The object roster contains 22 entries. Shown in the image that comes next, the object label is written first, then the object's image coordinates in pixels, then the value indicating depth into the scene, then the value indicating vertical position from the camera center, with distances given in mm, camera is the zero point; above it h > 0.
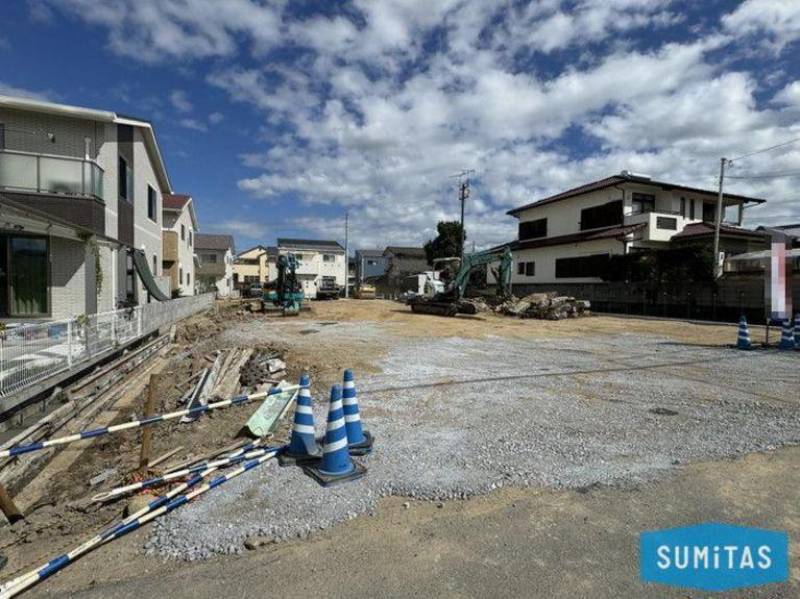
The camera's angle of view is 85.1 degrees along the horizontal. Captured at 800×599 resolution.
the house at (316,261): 55156 +4363
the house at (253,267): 60219 +3752
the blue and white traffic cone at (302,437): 4367 -1443
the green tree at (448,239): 50375 +6593
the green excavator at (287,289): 23125 +285
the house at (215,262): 47438 +3545
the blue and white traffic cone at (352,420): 4590 -1346
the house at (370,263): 64688 +4725
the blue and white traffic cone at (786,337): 11922 -1060
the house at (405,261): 59538 +4822
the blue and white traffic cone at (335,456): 3979 -1494
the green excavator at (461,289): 20844 +353
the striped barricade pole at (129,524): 2600 -1692
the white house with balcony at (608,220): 25156 +4837
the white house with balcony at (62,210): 10359 +2150
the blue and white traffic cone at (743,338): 12031 -1107
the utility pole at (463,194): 34500 +8071
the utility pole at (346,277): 45119 +1862
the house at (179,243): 23109 +2906
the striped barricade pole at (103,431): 2941 -1076
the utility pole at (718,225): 20452 +3412
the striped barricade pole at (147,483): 3758 -1657
